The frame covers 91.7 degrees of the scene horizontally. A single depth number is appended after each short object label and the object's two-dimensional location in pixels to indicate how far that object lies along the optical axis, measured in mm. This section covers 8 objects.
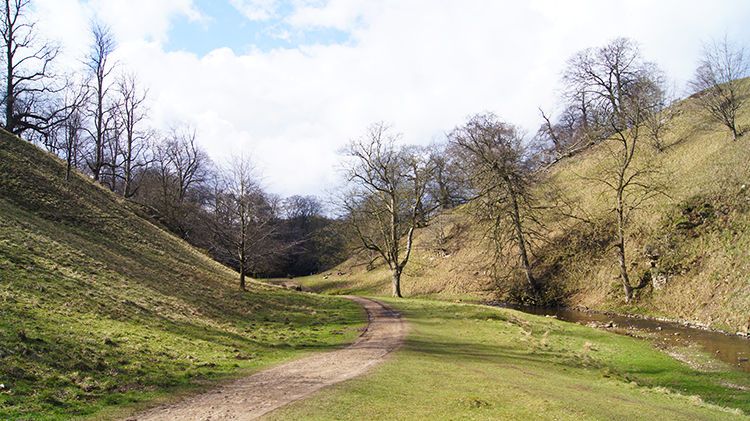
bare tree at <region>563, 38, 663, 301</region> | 23312
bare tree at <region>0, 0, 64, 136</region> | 26266
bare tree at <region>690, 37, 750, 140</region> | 26219
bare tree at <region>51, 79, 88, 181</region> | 22619
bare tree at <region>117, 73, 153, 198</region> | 35156
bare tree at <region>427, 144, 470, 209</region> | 49975
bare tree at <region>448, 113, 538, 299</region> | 27500
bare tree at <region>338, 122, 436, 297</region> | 30469
